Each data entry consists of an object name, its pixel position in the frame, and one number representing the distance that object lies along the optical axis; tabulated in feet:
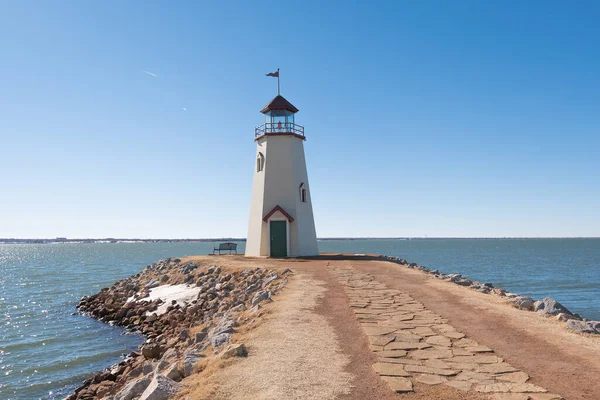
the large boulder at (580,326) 32.12
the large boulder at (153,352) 43.91
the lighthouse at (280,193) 98.27
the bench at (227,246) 125.80
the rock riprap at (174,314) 29.09
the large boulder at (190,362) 27.35
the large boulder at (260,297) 46.60
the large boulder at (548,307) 39.47
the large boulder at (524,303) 42.37
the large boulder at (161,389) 23.20
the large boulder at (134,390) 28.14
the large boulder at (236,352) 26.94
